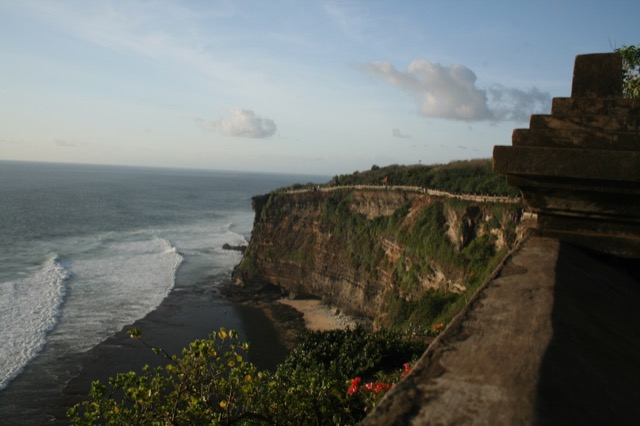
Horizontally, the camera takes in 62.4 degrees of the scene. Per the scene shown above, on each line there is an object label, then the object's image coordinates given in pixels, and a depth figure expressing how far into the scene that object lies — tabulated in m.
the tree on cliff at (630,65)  7.61
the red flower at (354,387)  9.63
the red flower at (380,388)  8.66
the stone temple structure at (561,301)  1.85
